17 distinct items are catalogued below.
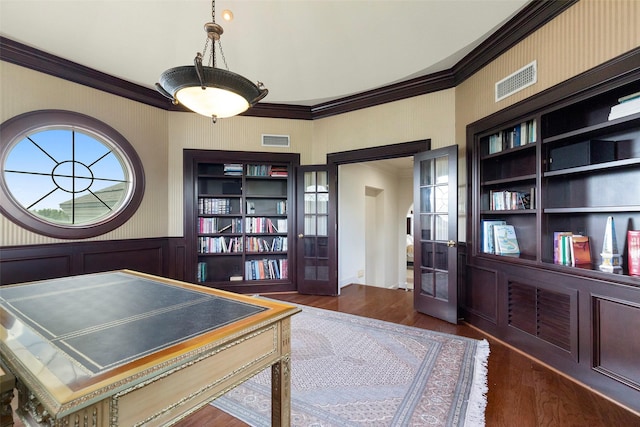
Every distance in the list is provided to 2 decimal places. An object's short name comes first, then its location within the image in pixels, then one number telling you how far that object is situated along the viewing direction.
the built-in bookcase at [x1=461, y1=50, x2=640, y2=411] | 1.86
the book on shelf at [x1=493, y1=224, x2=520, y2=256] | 2.77
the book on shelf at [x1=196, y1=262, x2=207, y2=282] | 4.32
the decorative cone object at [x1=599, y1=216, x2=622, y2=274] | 1.93
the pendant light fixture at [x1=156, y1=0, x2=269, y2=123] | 1.77
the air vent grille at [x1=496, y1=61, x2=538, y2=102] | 2.44
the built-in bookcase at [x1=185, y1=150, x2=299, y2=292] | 4.31
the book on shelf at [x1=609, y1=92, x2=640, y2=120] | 1.84
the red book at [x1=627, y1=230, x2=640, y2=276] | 1.81
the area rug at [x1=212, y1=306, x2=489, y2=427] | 1.70
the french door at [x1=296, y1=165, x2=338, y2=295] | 4.37
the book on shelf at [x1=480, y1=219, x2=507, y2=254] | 2.92
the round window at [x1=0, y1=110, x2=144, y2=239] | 2.96
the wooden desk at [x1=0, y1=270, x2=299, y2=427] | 0.76
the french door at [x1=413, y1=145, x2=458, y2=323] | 3.14
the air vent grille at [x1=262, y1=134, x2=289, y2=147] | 4.50
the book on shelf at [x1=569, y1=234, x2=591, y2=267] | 2.17
